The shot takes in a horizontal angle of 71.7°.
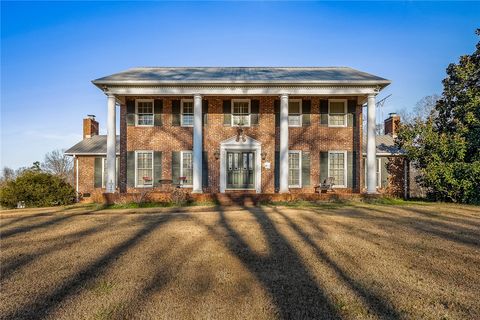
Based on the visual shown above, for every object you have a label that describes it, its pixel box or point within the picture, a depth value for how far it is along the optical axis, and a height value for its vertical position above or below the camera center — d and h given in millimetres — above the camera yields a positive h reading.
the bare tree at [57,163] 48688 -10
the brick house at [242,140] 16672 +1145
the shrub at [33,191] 14469 -1222
